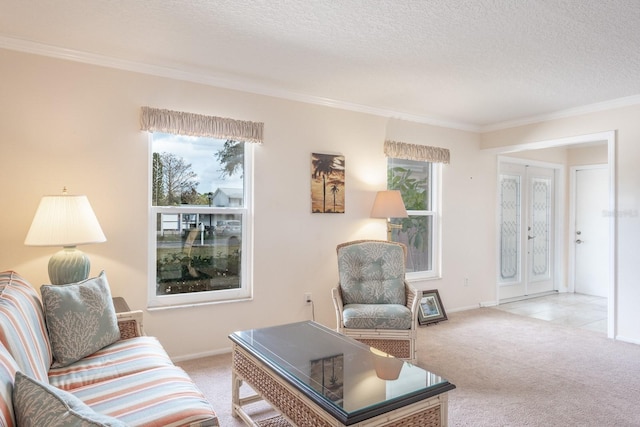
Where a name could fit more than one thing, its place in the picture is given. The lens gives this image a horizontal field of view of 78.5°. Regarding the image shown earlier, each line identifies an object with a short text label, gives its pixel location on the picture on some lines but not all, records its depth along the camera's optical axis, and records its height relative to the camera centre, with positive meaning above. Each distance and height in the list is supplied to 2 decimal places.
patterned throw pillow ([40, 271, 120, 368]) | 2.02 -0.59
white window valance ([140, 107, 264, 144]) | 3.12 +0.74
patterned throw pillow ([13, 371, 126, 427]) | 0.93 -0.50
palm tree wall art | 3.95 +0.31
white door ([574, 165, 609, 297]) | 5.98 -0.27
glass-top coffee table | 1.58 -0.76
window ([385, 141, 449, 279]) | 4.65 +0.12
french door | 5.74 -0.25
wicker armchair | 3.09 -0.74
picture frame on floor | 4.43 -1.11
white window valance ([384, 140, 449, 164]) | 4.44 +0.73
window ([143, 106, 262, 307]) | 3.30 -0.06
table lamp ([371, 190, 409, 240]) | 4.07 +0.08
